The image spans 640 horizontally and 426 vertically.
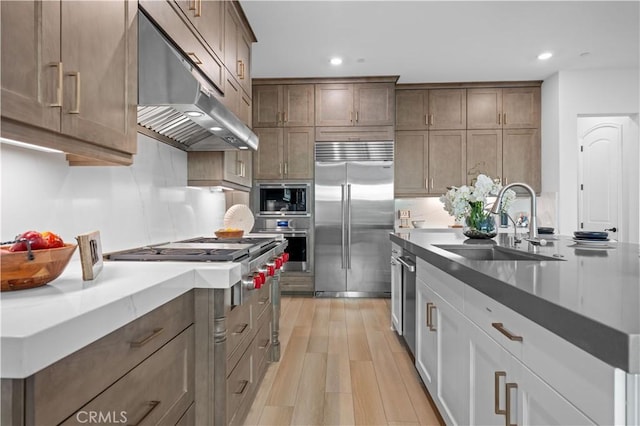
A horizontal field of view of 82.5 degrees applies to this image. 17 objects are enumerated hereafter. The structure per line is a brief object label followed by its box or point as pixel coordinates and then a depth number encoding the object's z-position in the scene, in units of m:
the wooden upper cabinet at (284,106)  4.74
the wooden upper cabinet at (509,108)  4.86
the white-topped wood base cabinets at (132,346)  0.64
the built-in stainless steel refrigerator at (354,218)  4.60
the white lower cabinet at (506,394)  0.81
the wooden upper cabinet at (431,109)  4.91
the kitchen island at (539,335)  0.62
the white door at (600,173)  4.72
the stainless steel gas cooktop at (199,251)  1.57
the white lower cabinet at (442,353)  1.44
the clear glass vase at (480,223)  2.36
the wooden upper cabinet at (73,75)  0.91
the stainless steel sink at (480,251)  1.95
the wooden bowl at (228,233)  2.75
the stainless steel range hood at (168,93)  1.56
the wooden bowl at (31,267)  0.90
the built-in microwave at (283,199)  4.70
